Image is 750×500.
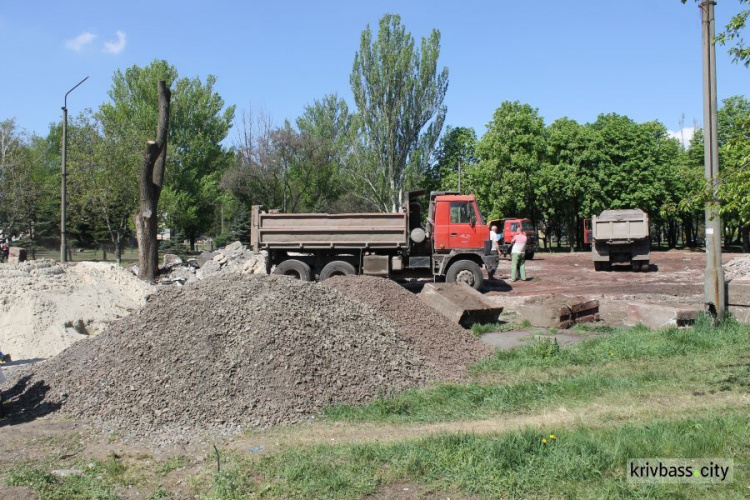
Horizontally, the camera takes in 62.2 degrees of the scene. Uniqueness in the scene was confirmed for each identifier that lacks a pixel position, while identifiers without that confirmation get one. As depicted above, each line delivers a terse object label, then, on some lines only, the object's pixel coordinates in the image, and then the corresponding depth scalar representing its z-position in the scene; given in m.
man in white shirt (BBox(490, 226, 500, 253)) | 24.76
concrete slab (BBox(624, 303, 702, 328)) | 10.70
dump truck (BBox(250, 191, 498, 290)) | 18.00
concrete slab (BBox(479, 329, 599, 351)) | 10.71
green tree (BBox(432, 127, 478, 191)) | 53.94
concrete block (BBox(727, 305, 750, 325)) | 10.52
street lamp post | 21.00
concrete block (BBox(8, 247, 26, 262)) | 16.81
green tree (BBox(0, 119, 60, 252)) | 38.38
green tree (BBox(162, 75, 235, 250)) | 49.00
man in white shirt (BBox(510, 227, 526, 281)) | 21.23
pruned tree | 17.42
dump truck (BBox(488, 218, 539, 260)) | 33.68
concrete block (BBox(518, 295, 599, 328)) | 12.39
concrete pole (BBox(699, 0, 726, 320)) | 10.33
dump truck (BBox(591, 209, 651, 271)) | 24.72
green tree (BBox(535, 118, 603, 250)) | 46.47
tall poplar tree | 45.31
